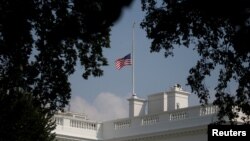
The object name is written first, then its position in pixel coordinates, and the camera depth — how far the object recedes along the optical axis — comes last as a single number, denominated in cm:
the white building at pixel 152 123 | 5691
